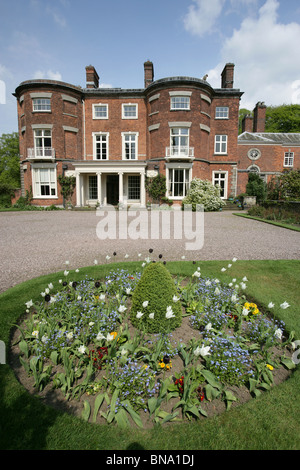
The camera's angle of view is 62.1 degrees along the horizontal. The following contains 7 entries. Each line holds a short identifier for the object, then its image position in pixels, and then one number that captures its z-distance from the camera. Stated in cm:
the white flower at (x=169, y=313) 247
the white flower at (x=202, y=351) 207
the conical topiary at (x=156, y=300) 296
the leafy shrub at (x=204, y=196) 2019
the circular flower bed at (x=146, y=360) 211
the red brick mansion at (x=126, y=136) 2184
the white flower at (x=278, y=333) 251
